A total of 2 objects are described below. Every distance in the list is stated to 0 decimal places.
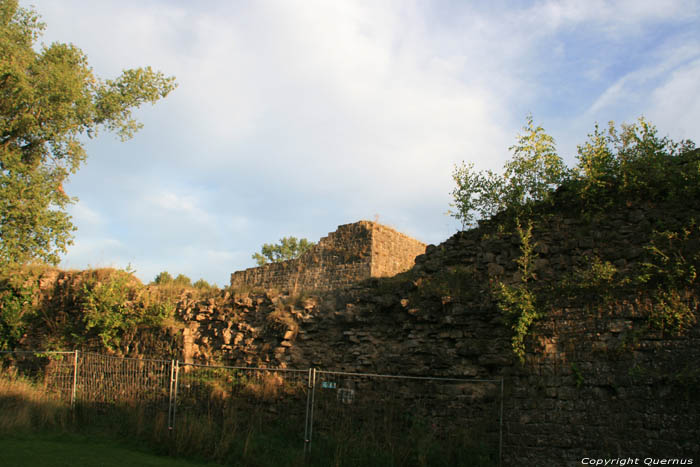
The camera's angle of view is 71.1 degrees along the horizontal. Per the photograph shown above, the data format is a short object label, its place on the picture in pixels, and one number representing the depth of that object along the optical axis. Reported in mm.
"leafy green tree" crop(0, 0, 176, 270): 15109
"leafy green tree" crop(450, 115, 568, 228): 8906
